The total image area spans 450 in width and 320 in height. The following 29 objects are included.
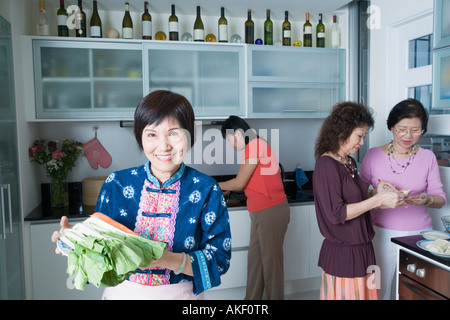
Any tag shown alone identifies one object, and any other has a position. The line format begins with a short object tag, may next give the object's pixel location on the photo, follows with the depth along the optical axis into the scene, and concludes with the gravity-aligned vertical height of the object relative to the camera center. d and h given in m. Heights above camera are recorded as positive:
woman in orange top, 2.48 -0.53
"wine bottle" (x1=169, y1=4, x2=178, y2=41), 2.79 +0.83
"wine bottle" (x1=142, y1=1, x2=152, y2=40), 2.75 +0.82
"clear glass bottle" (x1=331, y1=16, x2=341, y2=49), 3.14 +0.81
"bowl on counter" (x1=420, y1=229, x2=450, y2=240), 1.73 -0.53
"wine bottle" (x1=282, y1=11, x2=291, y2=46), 3.04 +0.85
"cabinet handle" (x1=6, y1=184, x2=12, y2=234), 2.00 -0.38
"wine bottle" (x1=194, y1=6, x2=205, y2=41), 2.86 +0.80
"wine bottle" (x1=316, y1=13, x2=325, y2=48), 3.13 +0.82
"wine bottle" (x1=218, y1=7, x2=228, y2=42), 2.89 +0.81
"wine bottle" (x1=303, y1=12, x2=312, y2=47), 3.09 +0.82
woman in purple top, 1.68 -0.37
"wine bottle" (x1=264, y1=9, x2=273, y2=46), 3.05 +0.83
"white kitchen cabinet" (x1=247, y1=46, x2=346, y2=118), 2.95 +0.40
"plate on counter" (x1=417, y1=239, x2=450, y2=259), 1.52 -0.55
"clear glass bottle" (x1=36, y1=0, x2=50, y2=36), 2.54 +0.79
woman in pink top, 1.97 -0.29
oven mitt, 2.95 -0.18
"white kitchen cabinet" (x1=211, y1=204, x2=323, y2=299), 2.73 -0.92
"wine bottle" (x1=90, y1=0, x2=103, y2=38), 2.66 +0.82
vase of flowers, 2.57 -0.21
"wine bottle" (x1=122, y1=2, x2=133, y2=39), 2.71 +0.81
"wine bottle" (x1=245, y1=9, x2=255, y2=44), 2.98 +0.82
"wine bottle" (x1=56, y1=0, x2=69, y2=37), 2.61 +0.82
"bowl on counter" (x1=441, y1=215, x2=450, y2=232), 1.78 -0.48
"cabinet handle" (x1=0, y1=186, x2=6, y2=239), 1.93 -0.42
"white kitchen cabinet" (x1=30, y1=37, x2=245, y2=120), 2.58 +0.42
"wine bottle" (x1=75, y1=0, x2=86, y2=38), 2.65 +0.82
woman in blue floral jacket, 1.02 -0.23
